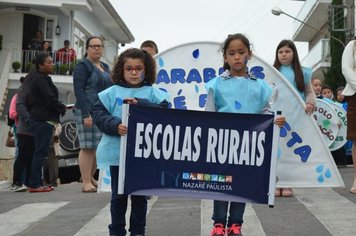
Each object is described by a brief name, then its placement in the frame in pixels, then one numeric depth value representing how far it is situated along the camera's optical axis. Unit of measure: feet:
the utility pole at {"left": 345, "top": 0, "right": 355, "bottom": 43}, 97.76
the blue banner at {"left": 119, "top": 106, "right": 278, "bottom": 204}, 14.07
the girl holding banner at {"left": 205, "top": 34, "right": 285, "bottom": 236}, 15.11
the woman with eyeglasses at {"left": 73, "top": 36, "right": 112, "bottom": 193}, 24.20
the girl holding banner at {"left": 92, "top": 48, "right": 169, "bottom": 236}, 14.51
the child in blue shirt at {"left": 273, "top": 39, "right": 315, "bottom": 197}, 22.66
